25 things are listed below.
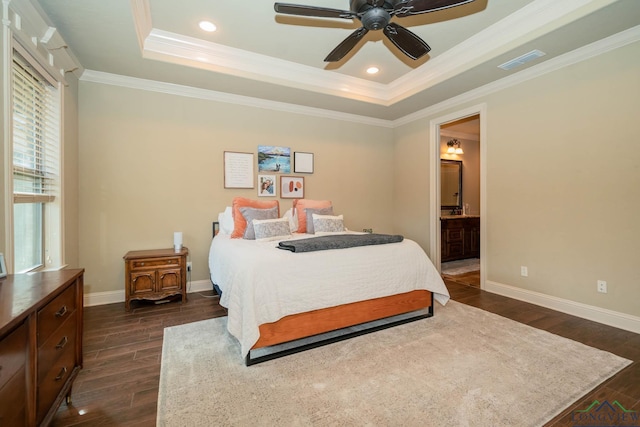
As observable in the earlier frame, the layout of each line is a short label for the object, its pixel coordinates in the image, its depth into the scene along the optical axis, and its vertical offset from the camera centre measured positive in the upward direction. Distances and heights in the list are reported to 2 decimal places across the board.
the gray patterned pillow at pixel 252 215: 3.39 -0.04
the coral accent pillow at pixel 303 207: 3.95 +0.07
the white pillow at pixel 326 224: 3.72 -0.17
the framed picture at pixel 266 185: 4.24 +0.40
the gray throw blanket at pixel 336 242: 2.40 -0.28
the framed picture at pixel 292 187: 4.40 +0.38
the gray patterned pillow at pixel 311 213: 3.85 -0.02
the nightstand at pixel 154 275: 3.11 -0.69
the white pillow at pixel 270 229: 3.29 -0.20
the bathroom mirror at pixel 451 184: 6.27 +0.59
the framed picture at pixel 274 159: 4.23 +0.80
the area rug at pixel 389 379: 1.58 -1.11
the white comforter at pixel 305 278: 2.05 -0.55
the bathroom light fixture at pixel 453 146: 6.20 +1.39
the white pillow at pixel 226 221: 3.66 -0.11
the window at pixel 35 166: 2.19 +0.41
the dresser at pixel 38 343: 0.99 -0.55
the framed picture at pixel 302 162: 4.48 +0.78
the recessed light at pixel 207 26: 2.82 +1.87
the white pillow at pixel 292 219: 4.00 -0.10
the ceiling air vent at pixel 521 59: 2.92 +1.60
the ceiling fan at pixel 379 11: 1.91 +1.37
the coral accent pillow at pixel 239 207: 3.50 +0.05
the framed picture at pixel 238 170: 4.00 +0.60
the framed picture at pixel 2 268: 1.50 -0.28
